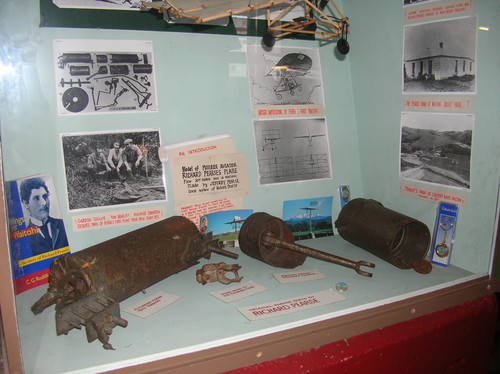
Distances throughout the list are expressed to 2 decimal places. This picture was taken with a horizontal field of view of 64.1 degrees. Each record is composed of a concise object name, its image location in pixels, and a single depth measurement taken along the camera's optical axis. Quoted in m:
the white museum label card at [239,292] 1.26
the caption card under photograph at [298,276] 1.37
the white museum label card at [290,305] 1.15
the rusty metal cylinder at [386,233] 1.43
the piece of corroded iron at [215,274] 1.35
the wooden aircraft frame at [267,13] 1.27
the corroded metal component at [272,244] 1.41
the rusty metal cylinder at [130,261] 1.11
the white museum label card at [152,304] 1.18
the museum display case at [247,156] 1.10
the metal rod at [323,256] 1.38
